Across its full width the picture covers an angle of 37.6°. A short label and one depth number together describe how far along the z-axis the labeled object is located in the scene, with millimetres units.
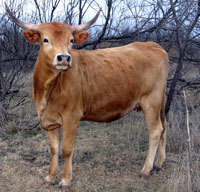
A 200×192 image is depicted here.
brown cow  3777
